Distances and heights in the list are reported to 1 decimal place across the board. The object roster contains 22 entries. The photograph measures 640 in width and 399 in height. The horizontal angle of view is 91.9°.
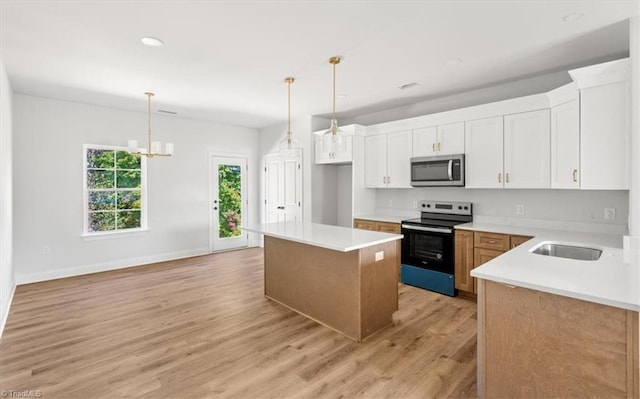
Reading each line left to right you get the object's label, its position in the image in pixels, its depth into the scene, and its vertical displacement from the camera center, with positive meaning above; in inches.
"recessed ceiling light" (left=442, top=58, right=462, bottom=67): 124.5 +54.6
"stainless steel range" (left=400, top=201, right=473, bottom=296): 151.0 -26.6
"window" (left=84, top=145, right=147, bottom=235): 196.2 +4.5
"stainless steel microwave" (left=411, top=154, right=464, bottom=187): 156.8 +12.7
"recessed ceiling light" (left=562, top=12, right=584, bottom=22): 91.2 +53.2
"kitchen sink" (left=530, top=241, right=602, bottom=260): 101.4 -19.2
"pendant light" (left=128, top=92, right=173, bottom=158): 169.9 +27.2
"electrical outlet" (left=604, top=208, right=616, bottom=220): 125.3 -7.9
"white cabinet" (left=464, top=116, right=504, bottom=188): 145.7 +20.2
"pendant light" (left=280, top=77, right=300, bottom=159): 132.3 +21.0
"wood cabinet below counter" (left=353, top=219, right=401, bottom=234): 174.0 -17.9
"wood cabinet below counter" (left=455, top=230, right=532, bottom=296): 134.5 -24.8
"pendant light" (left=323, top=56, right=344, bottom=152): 118.2 +23.9
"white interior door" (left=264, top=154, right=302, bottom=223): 233.9 +5.7
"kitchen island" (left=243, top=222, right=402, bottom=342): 108.7 -31.3
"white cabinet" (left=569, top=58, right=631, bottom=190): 98.7 +23.3
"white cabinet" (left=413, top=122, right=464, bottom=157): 158.9 +29.4
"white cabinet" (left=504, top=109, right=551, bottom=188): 131.0 +19.6
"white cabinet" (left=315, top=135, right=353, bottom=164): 198.8 +28.5
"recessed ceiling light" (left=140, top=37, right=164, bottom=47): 105.9 +53.9
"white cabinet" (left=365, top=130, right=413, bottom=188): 180.9 +21.6
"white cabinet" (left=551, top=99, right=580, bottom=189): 114.0 +18.9
